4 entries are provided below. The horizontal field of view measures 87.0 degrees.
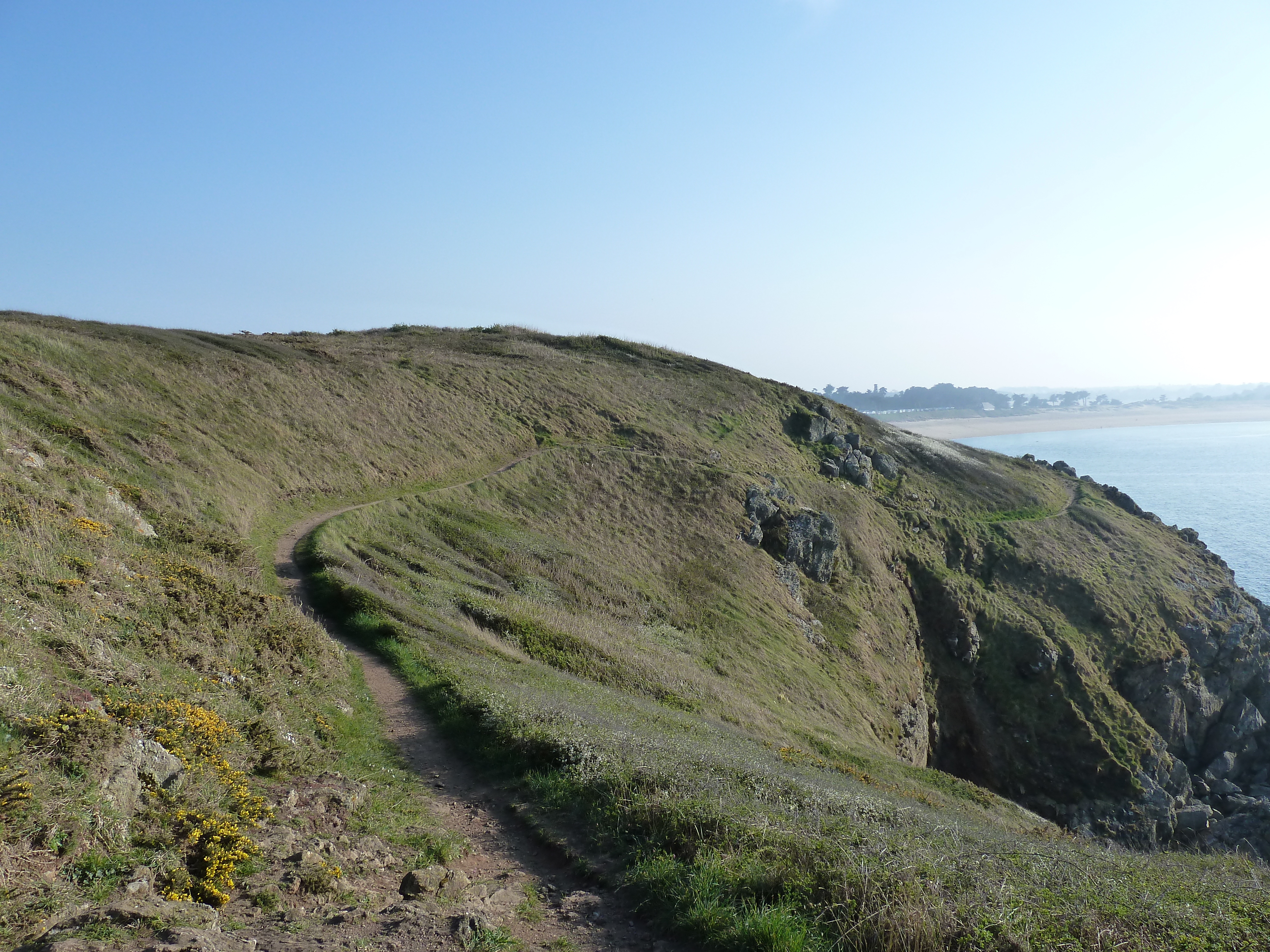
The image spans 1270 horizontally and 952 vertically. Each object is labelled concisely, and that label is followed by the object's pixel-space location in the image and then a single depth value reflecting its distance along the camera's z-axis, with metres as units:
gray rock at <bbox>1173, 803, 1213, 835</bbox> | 41.66
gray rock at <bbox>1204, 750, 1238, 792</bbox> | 48.31
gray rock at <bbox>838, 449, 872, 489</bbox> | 63.84
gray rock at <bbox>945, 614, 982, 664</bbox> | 49.47
